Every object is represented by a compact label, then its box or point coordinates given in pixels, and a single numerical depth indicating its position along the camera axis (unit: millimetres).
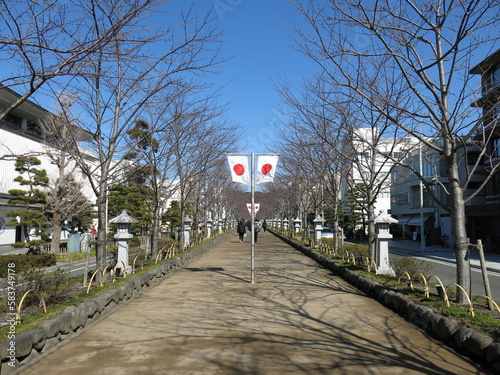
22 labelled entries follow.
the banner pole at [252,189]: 11094
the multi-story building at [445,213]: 29766
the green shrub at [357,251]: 14214
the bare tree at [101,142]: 9367
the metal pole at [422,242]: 29016
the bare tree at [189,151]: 14547
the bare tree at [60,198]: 22344
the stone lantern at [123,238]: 10903
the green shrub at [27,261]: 14420
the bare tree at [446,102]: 7155
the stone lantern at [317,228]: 23578
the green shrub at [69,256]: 21156
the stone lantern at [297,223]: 37503
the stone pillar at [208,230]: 34056
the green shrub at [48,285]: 7530
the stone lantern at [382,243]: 11562
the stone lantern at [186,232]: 21527
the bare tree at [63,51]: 4703
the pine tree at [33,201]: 21234
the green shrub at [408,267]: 10023
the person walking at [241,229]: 31931
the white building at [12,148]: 25094
